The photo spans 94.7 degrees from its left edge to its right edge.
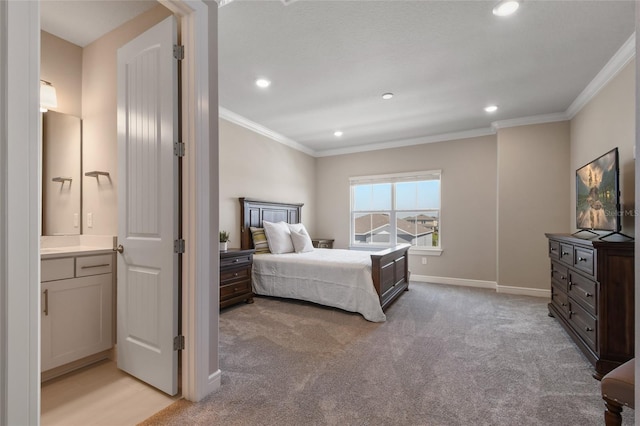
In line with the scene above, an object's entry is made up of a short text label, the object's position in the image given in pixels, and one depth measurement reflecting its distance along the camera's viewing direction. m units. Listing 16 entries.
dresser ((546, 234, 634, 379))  2.14
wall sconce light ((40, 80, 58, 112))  2.36
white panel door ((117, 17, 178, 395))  1.83
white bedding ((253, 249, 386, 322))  3.36
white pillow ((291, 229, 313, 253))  4.62
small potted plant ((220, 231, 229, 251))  3.71
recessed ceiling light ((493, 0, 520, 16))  2.09
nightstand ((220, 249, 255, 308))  3.55
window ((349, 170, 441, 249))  5.44
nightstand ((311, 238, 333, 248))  5.85
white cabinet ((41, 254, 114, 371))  1.99
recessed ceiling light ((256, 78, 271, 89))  3.30
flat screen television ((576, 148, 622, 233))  2.53
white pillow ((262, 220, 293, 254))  4.44
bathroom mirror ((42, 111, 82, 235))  2.45
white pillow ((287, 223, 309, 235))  4.90
